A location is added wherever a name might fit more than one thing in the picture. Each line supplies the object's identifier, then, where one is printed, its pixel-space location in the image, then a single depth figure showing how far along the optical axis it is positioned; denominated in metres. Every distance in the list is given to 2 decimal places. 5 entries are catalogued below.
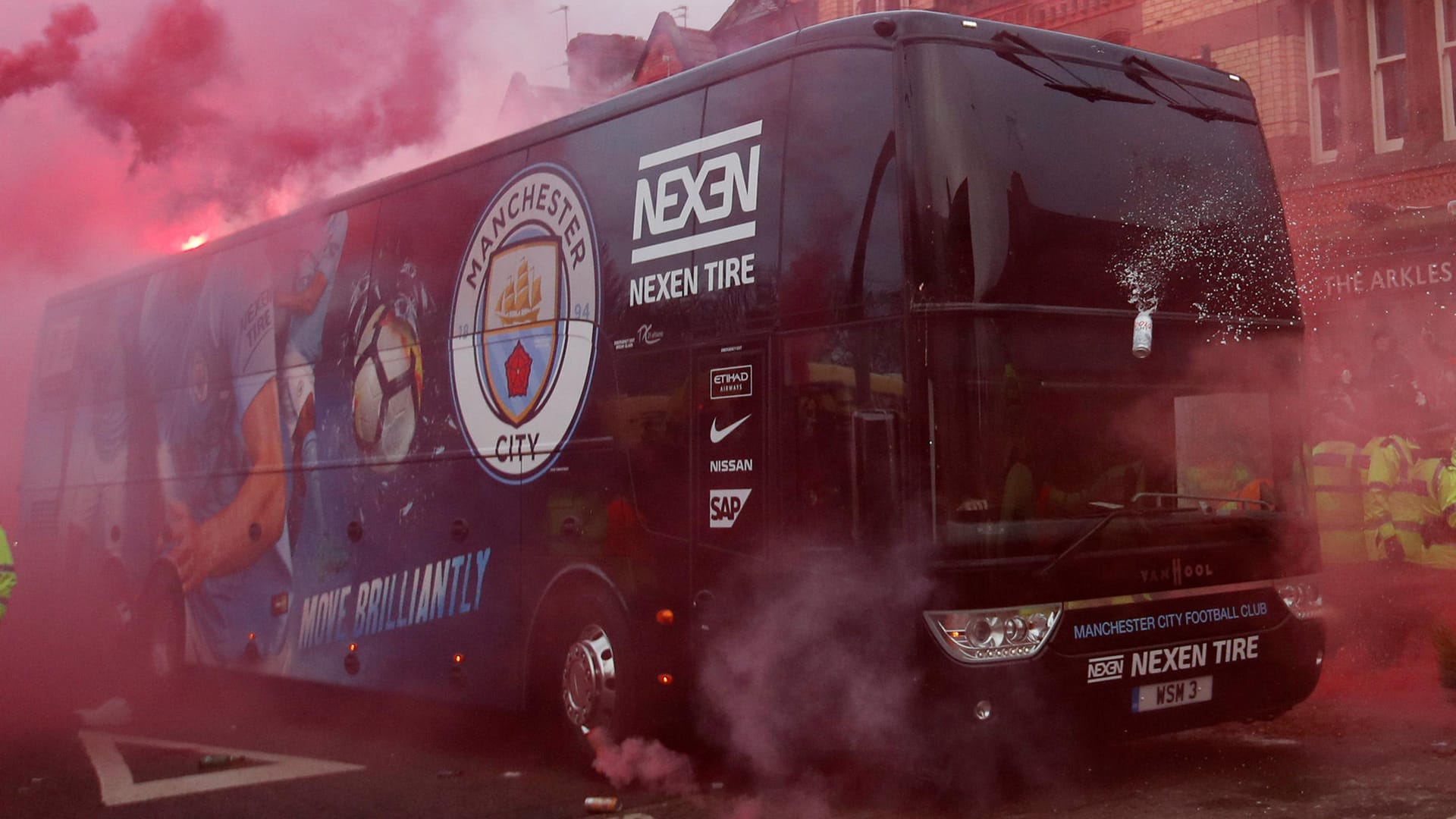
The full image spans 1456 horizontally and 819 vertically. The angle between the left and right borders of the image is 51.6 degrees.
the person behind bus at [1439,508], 9.05
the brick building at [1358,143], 15.23
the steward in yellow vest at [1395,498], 9.31
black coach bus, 5.97
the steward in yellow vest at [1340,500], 9.68
